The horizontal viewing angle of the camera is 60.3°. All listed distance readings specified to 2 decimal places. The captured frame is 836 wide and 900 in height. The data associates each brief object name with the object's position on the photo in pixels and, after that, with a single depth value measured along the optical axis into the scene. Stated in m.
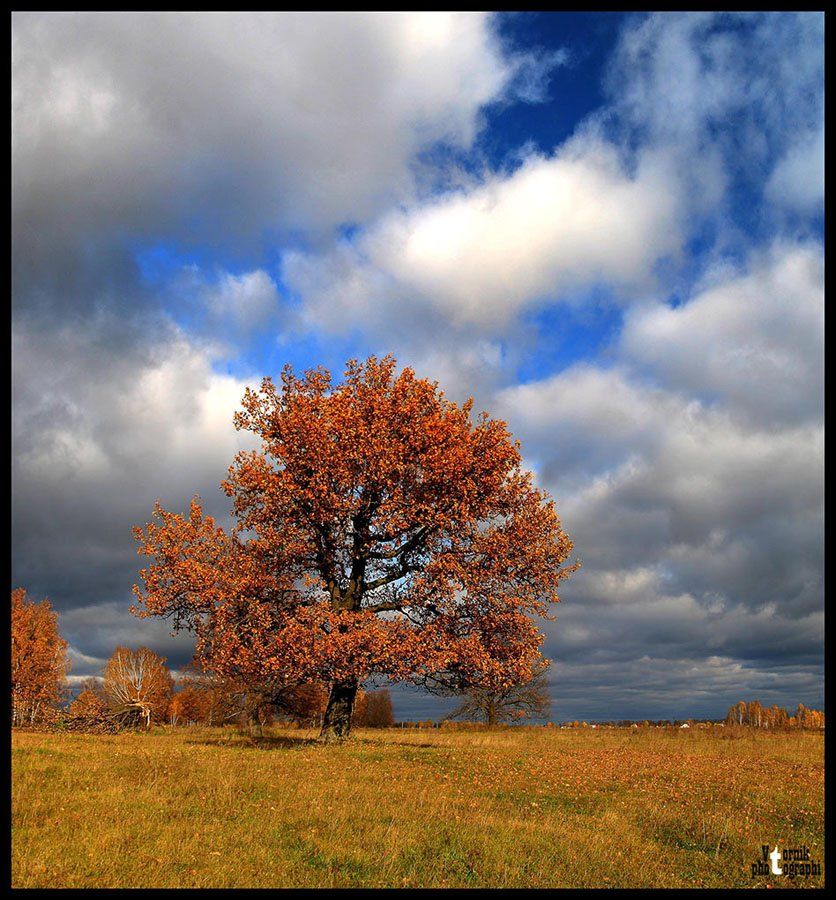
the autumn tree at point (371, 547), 27.66
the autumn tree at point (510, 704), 69.69
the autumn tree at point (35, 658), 67.25
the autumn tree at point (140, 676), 73.62
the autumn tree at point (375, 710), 99.81
